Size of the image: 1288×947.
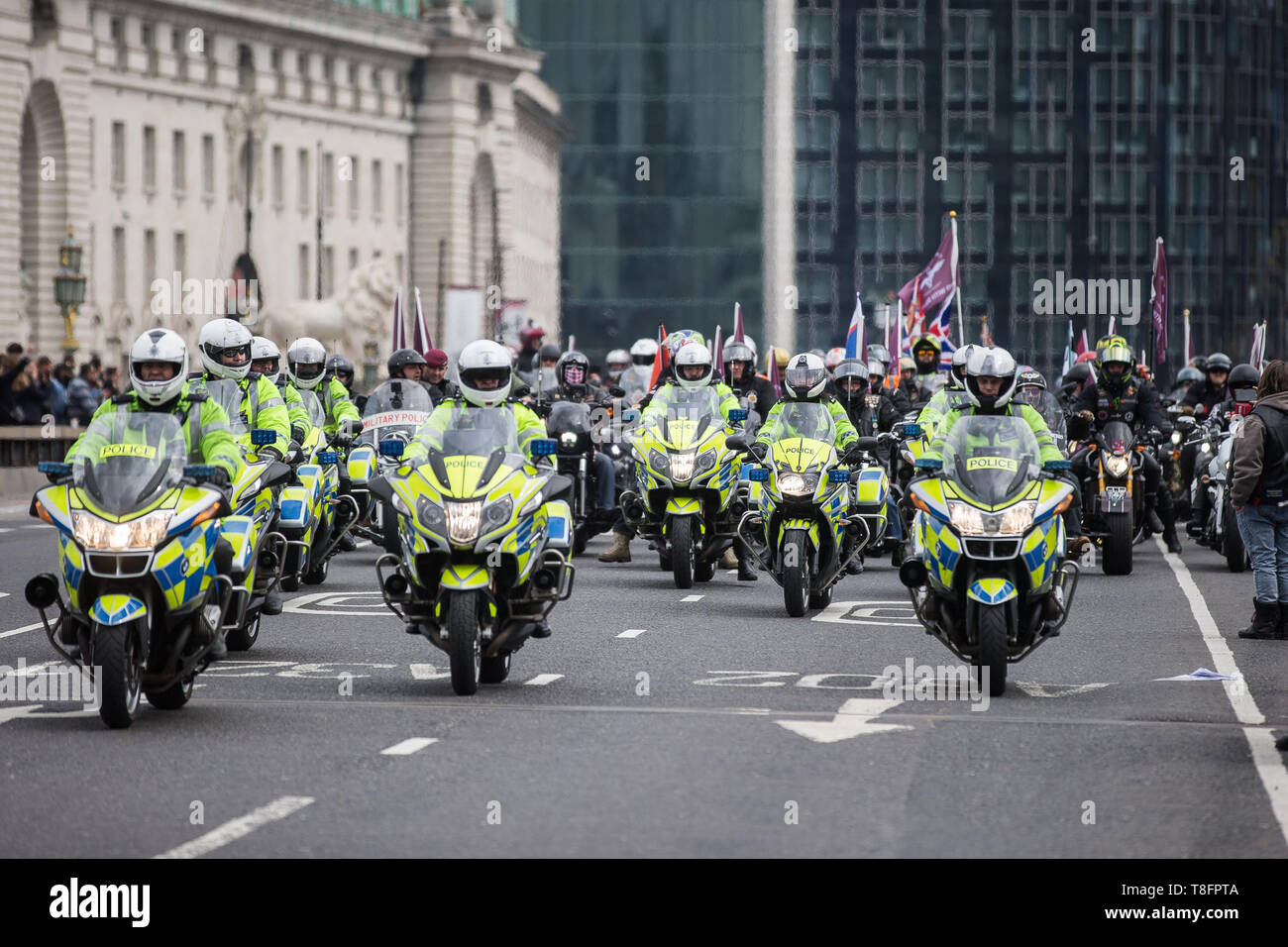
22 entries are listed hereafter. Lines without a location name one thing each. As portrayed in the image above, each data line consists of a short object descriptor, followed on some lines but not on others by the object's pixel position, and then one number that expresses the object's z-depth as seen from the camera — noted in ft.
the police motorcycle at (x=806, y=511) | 57.26
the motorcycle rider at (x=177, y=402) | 38.70
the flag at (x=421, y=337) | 101.30
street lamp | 168.54
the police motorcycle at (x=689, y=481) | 64.23
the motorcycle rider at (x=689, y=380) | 65.67
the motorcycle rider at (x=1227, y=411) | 74.13
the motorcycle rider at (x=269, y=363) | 62.23
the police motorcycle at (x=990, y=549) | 41.86
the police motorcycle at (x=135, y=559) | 36.29
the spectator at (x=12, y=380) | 108.68
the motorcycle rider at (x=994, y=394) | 44.21
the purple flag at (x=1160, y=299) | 107.34
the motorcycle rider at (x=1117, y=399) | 71.77
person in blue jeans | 51.72
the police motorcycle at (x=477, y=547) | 40.96
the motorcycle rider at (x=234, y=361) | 51.29
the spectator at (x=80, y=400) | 122.01
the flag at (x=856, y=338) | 104.37
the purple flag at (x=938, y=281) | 120.06
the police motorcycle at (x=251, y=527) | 39.63
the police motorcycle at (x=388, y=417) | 69.31
